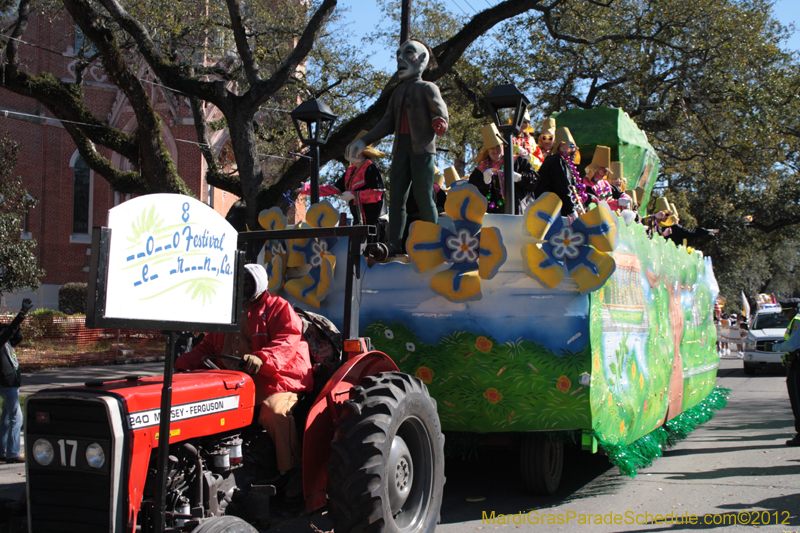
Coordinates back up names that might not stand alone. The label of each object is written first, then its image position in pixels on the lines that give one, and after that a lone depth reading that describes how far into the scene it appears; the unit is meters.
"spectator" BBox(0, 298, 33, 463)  7.21
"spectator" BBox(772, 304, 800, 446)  8.06
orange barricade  16.17
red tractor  3.00
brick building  25.16
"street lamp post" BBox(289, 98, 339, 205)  7.98
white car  18.05
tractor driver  3.85
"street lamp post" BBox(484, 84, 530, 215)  6.34
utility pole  12.13
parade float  5.28
